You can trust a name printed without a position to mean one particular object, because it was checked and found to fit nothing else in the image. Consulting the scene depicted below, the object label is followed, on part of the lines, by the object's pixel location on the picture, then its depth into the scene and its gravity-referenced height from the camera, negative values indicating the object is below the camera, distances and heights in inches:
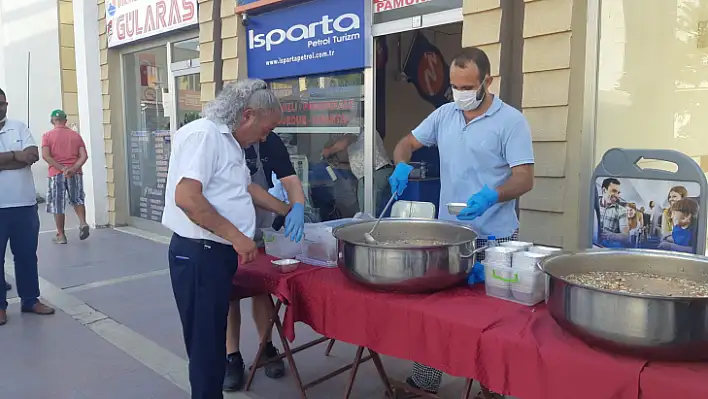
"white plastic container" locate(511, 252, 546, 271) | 77.9 -15.2
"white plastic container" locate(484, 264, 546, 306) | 77.7 -18.5
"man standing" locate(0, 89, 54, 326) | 164.2 -18.1
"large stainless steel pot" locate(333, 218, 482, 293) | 79.0 -16.2
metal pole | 475.3 +58.1
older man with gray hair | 89.6 -11.2
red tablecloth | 58.9 -23.4
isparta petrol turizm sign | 197.8 +37.7
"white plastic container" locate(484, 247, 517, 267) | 81.3 -15.1
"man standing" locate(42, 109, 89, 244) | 288.2 -11.2
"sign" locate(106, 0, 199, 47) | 267.7 +61.0
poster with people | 102.8 -12.2
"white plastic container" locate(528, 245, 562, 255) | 80.6 -14.5
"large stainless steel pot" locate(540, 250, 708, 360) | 55.2 -16.8
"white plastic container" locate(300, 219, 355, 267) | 105.6 -18.4
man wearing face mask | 100.8 -0.9
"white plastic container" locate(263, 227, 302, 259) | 114.9 -19.9
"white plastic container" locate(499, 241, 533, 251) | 84.1 -14.3
